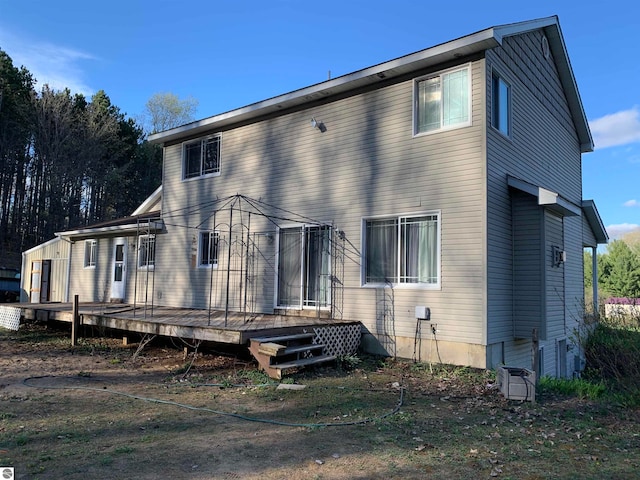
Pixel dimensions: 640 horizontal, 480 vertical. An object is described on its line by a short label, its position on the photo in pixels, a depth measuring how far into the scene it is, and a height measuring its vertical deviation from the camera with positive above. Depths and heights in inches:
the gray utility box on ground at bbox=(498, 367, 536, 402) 246.7 -56.4
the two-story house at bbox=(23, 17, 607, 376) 330.6 +63.0
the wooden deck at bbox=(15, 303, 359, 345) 319.9 -36.5
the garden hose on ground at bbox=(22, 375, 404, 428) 207.8 -66.0
